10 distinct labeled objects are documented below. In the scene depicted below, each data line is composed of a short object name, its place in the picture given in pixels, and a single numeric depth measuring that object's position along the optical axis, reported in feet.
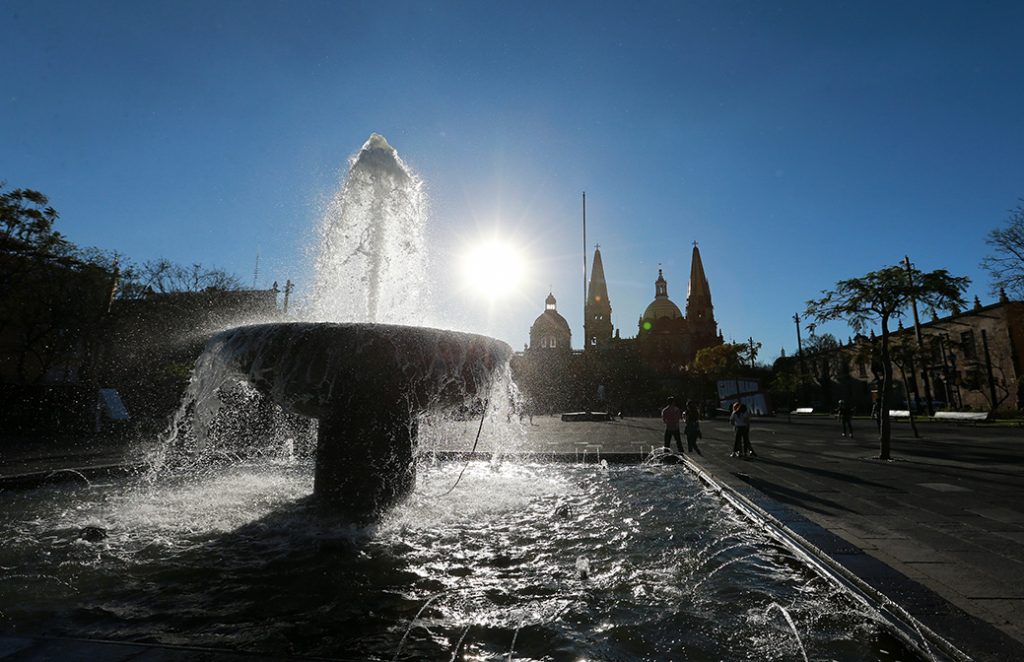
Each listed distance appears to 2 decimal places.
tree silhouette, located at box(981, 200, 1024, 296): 67.51
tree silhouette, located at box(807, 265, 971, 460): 35.12
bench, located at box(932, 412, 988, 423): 85.15
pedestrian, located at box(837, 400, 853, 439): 60.95
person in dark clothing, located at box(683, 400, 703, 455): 39.01
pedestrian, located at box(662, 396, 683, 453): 39.27
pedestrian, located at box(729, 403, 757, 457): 38.32
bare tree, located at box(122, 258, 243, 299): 90.22
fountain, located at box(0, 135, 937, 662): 8.34
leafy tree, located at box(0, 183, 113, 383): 66.13
